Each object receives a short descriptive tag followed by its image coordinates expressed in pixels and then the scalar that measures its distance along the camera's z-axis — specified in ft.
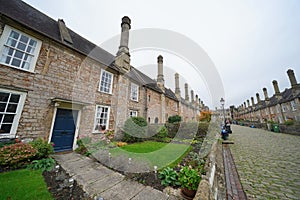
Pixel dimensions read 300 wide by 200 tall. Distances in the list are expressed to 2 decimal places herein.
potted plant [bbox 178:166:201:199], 9.34
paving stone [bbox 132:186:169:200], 9.51
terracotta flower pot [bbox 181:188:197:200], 9.33
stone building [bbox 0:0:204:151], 17.62
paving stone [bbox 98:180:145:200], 9.74
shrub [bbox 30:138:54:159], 16.21
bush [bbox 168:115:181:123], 52.60
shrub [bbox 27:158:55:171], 14.37
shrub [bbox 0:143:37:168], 13.65
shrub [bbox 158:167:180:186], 11.50
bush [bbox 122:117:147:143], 31.07
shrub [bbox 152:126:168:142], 36.01
